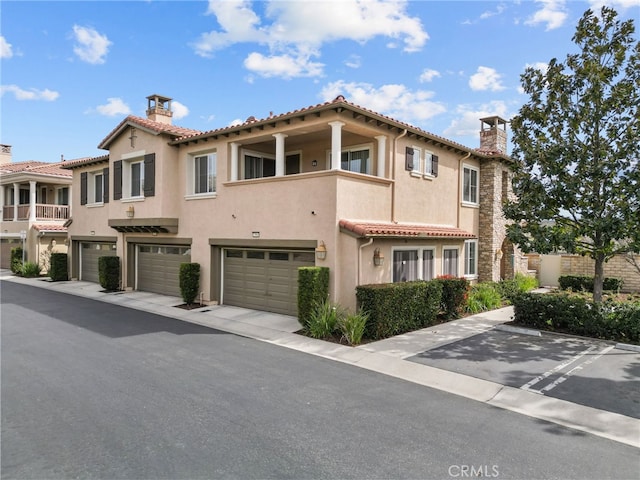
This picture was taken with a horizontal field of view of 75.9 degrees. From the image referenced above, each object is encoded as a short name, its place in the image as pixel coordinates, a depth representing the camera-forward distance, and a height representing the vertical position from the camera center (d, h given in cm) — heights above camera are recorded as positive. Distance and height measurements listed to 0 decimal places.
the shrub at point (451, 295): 1313 -187
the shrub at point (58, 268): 2203 -190
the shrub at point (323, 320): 1059 -220
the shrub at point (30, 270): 2412 -222
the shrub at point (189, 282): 1475 -173
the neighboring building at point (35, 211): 2605 +148
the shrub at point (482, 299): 1436 -227
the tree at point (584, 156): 1073 +227
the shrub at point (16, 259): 2527 -166
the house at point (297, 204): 1176 +112
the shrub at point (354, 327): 1003 -226
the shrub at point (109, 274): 1839 -182
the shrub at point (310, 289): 1101 -146
